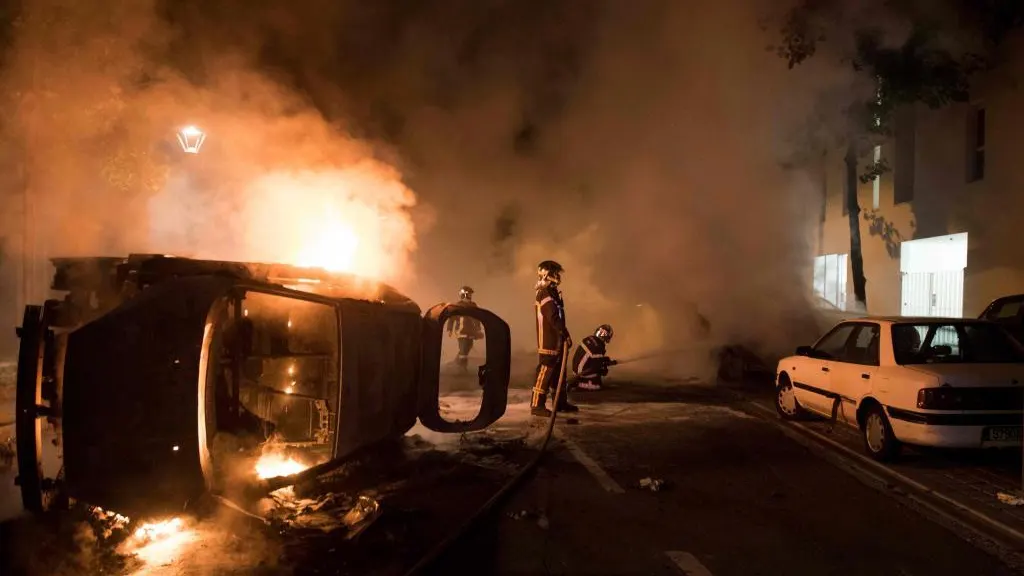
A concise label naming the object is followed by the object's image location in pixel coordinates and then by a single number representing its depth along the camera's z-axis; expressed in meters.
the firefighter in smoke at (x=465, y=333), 14.03
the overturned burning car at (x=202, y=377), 3.85
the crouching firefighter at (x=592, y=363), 11.18
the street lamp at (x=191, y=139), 10.08
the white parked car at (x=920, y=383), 6.09
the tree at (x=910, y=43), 10.91
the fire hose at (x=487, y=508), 3.98
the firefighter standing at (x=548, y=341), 8.73
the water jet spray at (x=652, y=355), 13.91
